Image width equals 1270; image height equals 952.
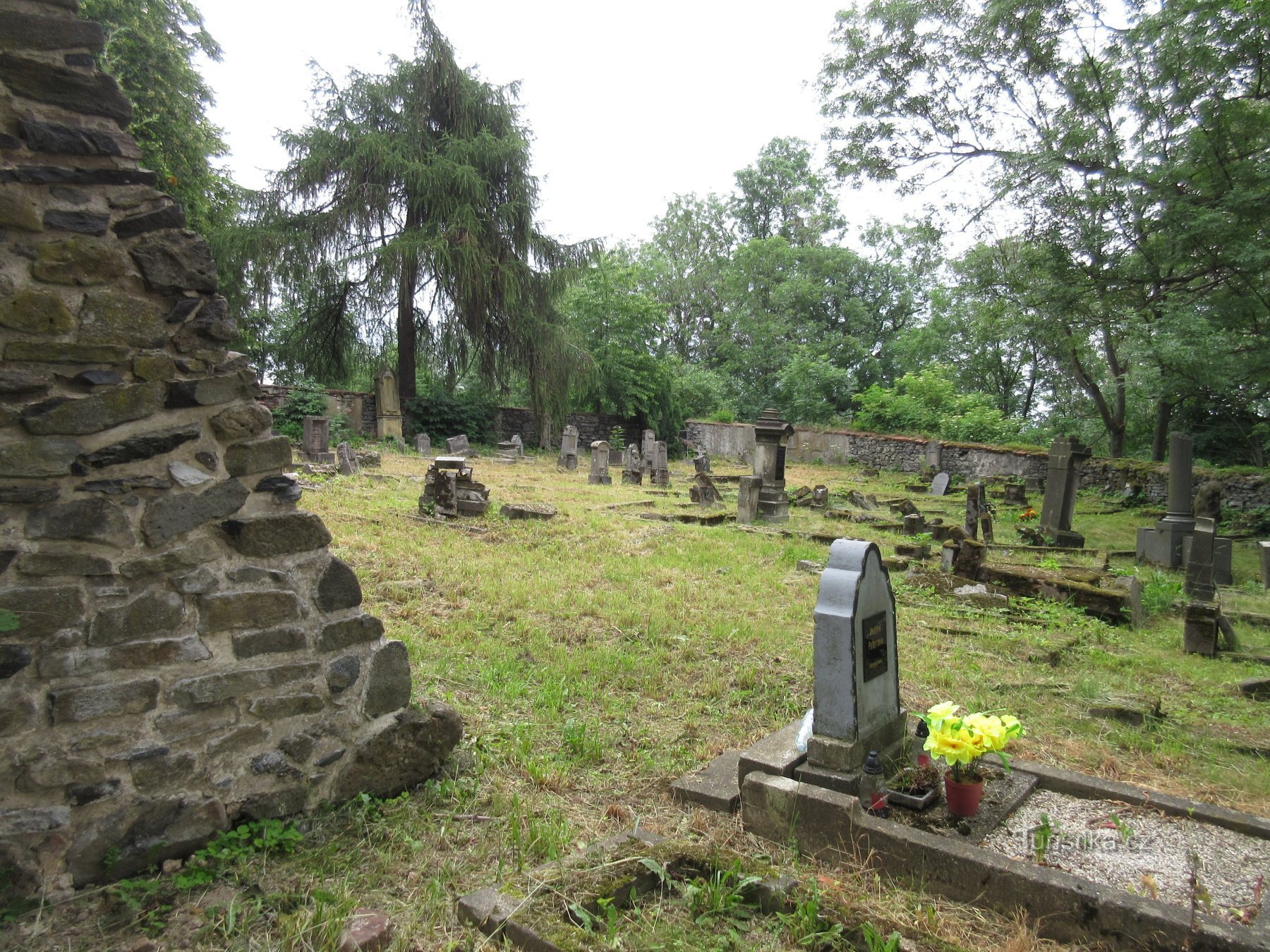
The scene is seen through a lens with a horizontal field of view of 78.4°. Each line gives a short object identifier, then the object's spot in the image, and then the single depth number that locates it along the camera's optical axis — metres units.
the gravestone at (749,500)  12.87
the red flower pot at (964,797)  3.20
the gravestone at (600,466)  17.14
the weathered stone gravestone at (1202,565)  8.45
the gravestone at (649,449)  19.22
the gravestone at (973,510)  11.72
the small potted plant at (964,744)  3.18
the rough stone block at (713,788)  3.44
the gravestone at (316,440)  16.27
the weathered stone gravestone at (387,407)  22.47
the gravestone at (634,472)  17.56
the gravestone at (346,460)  14.52
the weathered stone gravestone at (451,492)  10.50
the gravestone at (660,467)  17.76
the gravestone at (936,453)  23.25
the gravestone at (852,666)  3.34
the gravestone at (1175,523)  10.54
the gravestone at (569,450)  20.44
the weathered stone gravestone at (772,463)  13.06
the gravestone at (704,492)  14.38
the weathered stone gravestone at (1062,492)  11.99
